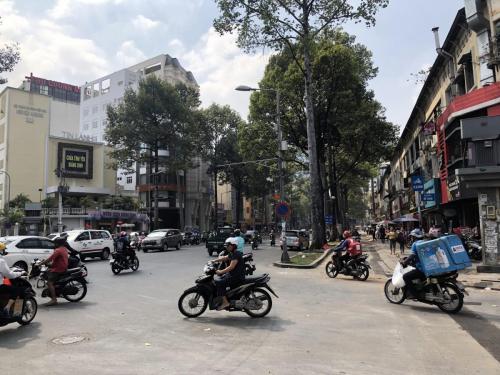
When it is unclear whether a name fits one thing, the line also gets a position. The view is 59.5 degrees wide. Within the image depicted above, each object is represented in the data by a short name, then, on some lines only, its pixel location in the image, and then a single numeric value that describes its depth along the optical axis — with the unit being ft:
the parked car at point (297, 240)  107.45
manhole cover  22.16
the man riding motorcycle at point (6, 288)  24.47
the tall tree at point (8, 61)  49.34
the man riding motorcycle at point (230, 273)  27.86
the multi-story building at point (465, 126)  51.57
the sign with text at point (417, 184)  69.10
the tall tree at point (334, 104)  108.06
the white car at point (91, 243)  75.23
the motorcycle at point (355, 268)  49.06
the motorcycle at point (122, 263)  56.44
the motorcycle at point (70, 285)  33.60
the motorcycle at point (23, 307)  24.54
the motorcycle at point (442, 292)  29.94
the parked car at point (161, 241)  100.68
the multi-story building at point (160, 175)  223.92
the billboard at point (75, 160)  212.84
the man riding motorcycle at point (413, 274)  31.01
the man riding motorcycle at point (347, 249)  49.80
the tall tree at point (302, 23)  81.20
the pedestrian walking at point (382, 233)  145.96
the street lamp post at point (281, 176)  67.06
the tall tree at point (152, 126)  158.51
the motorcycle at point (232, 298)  27.91
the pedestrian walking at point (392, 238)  84.84
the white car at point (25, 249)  53.16
